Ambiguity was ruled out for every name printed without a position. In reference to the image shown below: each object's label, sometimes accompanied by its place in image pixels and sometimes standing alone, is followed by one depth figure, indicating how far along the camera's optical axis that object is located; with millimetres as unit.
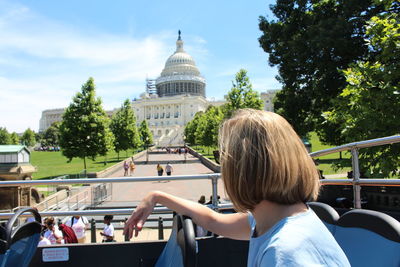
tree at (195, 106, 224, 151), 46475
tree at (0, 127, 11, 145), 99875
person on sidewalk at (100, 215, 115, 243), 7469
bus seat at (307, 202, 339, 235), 2443
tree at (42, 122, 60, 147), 127356
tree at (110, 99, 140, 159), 54469
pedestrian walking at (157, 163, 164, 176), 24066
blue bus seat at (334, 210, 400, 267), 1811
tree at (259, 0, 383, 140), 15867
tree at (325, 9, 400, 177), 7531
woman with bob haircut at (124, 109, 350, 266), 1108
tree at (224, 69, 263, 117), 28125
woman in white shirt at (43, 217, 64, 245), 5666
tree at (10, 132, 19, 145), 107956
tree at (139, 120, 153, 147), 88625
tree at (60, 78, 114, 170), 29000
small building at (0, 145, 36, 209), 14156
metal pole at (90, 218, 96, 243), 8052
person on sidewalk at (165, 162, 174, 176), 23359
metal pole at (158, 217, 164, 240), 8250
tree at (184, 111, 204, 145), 82638
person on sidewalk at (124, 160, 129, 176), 27622
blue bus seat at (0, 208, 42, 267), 2240
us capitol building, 147625
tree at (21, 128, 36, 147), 129750
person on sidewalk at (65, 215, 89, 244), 7254
